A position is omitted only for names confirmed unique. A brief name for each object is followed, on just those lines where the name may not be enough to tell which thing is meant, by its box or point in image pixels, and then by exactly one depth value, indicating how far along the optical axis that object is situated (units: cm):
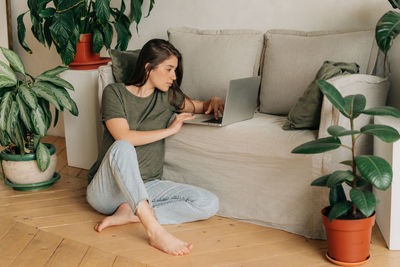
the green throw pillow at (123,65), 295
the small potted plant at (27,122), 277
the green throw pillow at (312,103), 231
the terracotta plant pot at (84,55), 342
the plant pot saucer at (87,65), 343
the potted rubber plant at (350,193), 190
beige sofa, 230
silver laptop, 241
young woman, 232
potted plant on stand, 314
